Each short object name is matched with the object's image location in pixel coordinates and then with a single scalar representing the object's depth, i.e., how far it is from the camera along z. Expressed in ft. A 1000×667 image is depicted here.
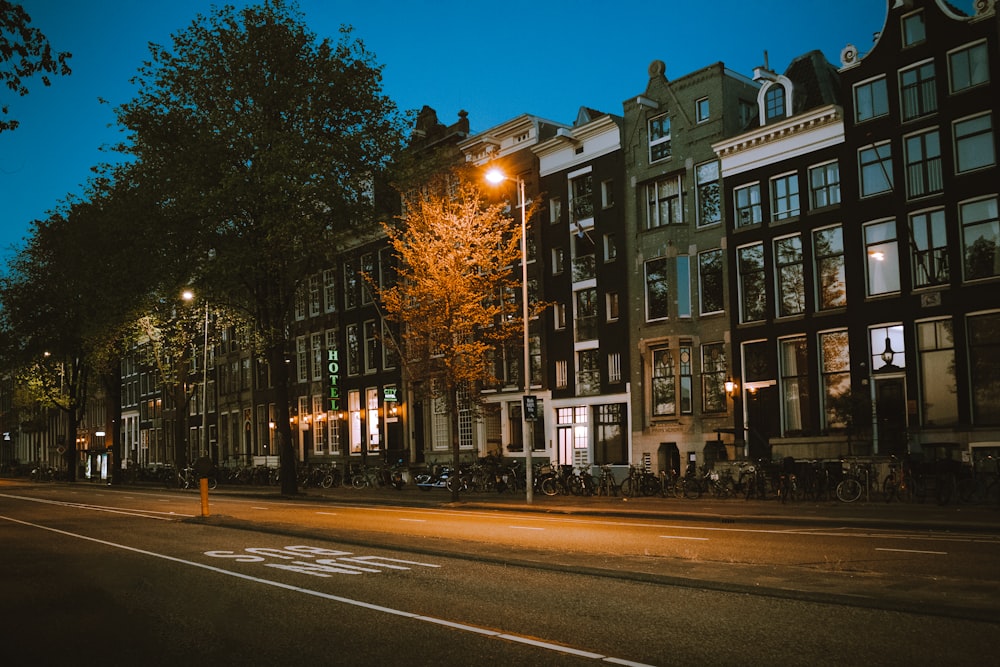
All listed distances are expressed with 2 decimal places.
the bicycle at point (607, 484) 121.90
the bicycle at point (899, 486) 91.04
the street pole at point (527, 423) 108.58
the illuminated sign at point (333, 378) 191.52
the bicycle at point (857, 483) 92.89
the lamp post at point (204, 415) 152.05
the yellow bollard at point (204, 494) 89.35
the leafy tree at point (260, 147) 133.39
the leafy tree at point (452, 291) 118.93
